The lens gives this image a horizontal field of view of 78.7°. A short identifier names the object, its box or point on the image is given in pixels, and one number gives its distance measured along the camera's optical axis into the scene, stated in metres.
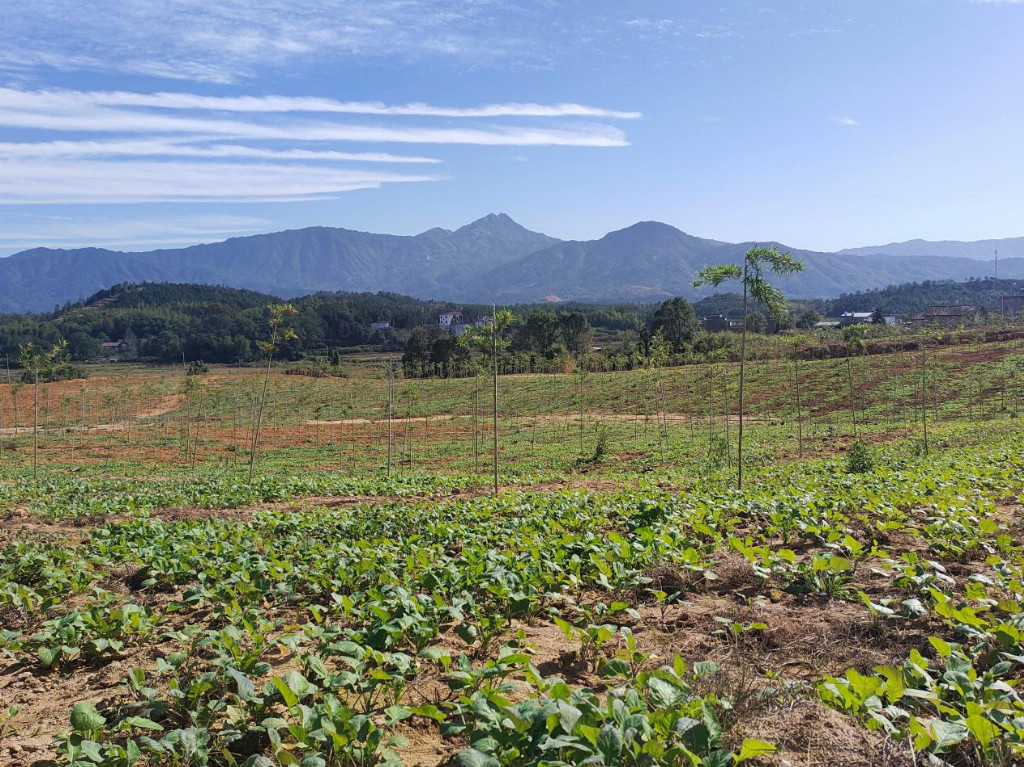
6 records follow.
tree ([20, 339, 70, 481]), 24.77
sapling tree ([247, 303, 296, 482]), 20.45
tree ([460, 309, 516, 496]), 15.85
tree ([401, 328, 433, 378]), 79.97
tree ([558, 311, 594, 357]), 89.56
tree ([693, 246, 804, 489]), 12.43
